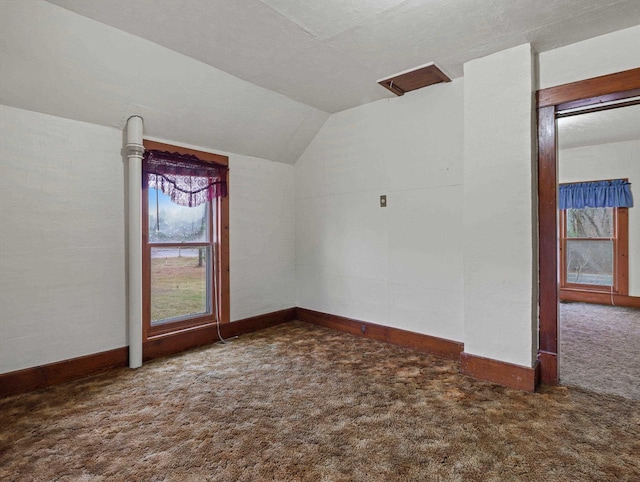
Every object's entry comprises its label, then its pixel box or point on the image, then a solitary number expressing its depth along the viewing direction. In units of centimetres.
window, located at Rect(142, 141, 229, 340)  345
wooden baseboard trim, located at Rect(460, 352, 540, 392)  264
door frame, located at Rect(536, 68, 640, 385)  270
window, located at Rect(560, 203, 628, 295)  575
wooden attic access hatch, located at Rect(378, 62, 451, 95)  307
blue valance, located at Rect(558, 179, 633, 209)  561
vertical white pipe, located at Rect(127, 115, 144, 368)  309
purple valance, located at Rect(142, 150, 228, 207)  340
